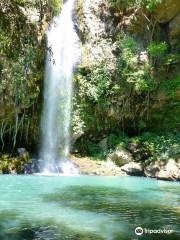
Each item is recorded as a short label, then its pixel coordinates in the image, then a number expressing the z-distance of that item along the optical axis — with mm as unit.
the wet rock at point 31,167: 18875
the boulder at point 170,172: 17609
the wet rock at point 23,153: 19516
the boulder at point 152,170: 18594
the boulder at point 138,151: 20625
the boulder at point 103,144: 21862
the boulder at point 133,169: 19297
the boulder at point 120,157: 20297
